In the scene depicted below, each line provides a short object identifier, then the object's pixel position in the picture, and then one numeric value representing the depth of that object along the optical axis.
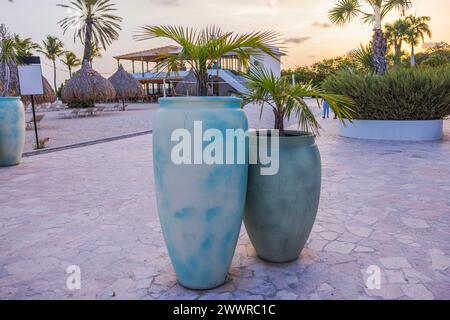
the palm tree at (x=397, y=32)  44.00
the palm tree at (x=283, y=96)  2.74
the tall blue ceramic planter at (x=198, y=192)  2.37
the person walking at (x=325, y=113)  18.94
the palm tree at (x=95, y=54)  57.86
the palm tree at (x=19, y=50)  10.68
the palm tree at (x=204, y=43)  2.65
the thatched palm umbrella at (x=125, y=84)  30.98
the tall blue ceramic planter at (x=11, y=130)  7.43
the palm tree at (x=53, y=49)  61.62
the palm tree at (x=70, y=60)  61.59
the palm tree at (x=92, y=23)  30.06
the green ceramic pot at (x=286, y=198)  2.75
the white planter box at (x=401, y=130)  10.31
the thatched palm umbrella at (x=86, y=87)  25.22
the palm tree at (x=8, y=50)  9.70
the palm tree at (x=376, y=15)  12.28
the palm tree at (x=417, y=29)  45.74
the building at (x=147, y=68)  37.03
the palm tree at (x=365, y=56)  13.55
